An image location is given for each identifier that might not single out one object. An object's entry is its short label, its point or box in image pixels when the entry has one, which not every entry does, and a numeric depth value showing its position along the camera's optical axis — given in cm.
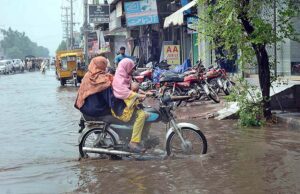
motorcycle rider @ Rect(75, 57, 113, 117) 795
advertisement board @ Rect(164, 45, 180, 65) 2241
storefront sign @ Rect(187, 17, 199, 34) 1972
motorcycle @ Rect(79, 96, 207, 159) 790
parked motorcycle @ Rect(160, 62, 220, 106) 1570
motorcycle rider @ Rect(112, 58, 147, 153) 781
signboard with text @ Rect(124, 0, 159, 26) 2600
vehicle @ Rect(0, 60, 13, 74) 6176
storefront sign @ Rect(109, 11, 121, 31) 3544
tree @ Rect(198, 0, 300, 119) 1011
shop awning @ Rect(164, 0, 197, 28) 1858
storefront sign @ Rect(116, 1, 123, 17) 3247
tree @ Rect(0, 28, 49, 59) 14150
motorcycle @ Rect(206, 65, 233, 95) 1614
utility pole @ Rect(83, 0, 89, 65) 4029
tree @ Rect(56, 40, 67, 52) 15850
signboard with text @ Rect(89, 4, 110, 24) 3741
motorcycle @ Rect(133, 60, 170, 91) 1880
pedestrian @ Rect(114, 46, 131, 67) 1799
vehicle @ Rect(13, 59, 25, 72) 6684
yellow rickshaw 3064
